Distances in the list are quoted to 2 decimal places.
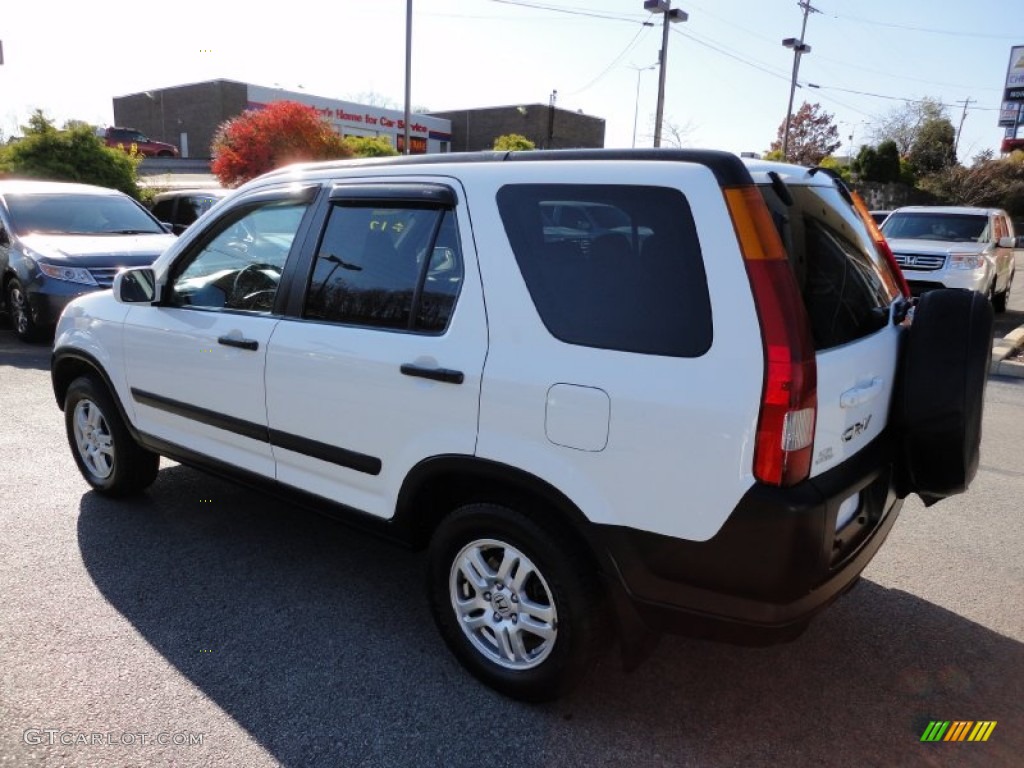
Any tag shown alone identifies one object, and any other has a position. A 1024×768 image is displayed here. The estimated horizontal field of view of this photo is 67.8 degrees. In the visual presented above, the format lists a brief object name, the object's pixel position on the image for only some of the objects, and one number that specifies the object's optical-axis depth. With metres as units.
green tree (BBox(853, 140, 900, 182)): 41.81
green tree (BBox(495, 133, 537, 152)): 30.75
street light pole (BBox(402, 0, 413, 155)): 24.38
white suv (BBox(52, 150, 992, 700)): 2.11
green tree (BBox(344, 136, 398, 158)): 24.81
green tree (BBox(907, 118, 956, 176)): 49.66
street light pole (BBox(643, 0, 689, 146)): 28.08
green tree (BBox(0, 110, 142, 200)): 14.77
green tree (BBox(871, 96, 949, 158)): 53.59
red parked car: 41.34
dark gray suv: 8.38
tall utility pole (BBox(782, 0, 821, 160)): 39.81
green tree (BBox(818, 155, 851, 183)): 37.94
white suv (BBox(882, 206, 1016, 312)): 10.69
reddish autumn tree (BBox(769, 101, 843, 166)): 54.22
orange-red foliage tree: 21.58
